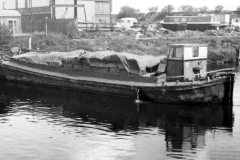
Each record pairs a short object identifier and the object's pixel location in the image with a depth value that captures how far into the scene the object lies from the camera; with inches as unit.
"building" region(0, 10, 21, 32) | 2325.7
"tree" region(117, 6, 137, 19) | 5219.0
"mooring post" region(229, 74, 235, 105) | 1022.4
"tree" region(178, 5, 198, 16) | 5007.6
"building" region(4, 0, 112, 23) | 2504.9
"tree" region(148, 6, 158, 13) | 5478.8
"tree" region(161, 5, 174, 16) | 5020.7
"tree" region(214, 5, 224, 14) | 4987.9
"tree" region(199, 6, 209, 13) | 5346.5
